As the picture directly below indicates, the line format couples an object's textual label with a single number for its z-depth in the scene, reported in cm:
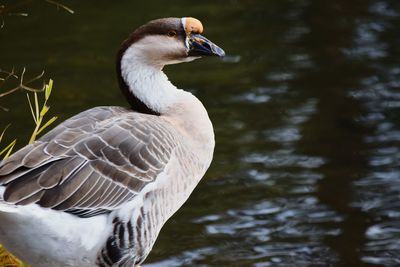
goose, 904
